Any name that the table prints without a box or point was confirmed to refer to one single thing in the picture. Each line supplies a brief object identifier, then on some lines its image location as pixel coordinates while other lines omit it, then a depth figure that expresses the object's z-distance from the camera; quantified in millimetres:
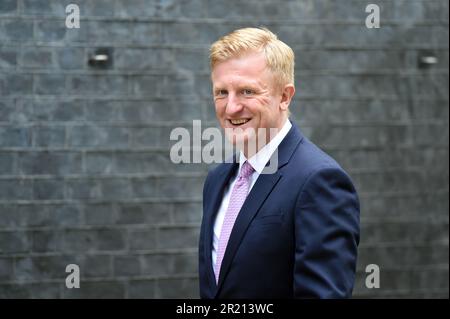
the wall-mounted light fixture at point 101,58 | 12008
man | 4829
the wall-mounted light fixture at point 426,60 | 13195
